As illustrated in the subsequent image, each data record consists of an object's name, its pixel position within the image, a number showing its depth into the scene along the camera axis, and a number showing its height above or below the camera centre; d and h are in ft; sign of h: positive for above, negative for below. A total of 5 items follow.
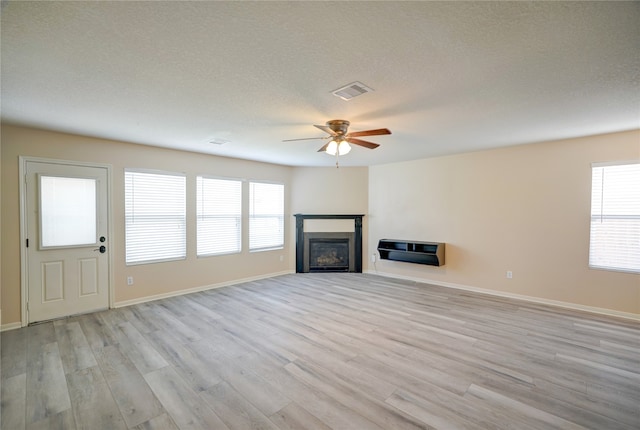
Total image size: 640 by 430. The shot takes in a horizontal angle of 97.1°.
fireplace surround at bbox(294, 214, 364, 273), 21.90 -3.16
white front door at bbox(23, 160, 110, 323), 12.24 -1.47
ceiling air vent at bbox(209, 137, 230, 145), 13.88 +3.35
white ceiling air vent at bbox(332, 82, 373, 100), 7.93 +3.44
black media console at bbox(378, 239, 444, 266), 17.81 -2.83
